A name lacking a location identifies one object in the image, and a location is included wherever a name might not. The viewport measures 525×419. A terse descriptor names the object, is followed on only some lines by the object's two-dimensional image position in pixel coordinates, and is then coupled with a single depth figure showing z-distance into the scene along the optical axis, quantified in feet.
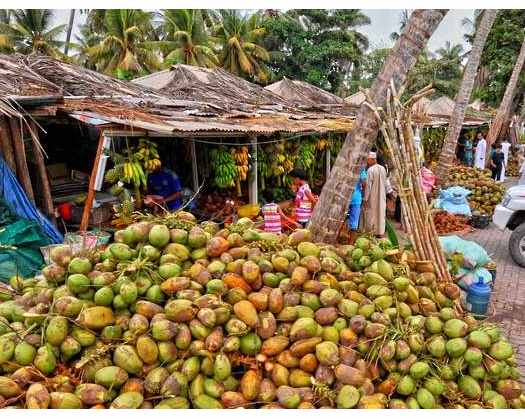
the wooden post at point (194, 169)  26.32
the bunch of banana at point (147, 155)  20.89
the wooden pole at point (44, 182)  19.86
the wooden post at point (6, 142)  18.31
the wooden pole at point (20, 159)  18.62
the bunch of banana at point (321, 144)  31.89
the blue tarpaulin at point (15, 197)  17.72
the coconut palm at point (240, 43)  77.71
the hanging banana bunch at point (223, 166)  24.62
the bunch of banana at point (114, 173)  20.03
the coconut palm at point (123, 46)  66.80
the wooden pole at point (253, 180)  26.11
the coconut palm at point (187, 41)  68.33
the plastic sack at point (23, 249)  17.07
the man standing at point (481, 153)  47.34
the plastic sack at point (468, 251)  15.88
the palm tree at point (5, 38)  63.45
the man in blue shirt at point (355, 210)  23.00
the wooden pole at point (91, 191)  19.04
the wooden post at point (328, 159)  34.11
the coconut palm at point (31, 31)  70.23
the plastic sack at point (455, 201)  30.76
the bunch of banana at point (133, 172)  19.99
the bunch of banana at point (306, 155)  30.19
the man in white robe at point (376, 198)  21.86
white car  22.24
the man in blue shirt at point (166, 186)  24.18
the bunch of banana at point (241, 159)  24.91
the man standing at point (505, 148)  52.29
